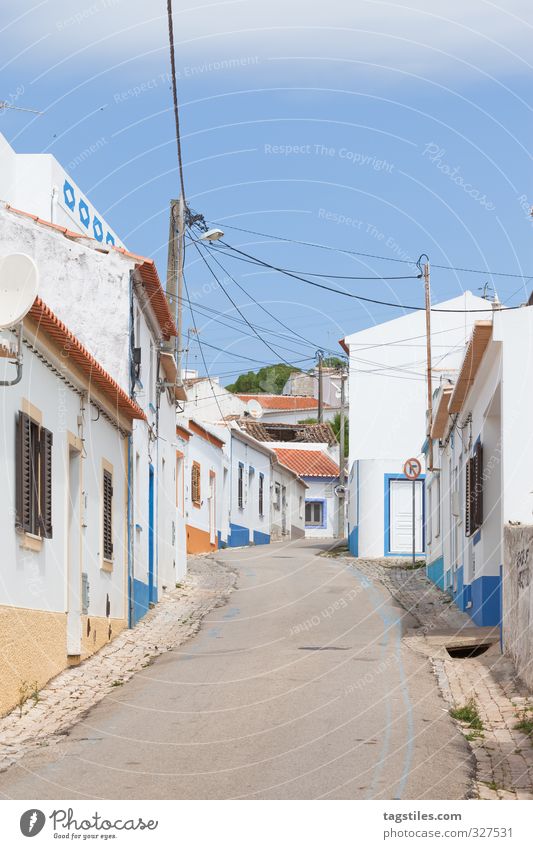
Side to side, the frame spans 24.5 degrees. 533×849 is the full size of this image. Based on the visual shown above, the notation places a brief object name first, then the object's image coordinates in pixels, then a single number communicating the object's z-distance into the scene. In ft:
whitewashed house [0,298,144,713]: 38.37
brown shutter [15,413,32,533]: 38.96
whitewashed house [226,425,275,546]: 134.00
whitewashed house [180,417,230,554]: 107.86
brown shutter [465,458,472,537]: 62.25
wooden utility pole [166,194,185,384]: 83.66
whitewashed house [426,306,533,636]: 48.60
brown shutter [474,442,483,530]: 59.11
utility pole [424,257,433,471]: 94.75
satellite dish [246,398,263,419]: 186.19
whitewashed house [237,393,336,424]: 276.62
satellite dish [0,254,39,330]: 34.01
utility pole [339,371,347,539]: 172.96
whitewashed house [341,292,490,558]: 129.49
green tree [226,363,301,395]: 321.93
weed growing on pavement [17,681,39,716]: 38.81
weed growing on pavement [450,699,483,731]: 35.24
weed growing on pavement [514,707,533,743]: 34.04
